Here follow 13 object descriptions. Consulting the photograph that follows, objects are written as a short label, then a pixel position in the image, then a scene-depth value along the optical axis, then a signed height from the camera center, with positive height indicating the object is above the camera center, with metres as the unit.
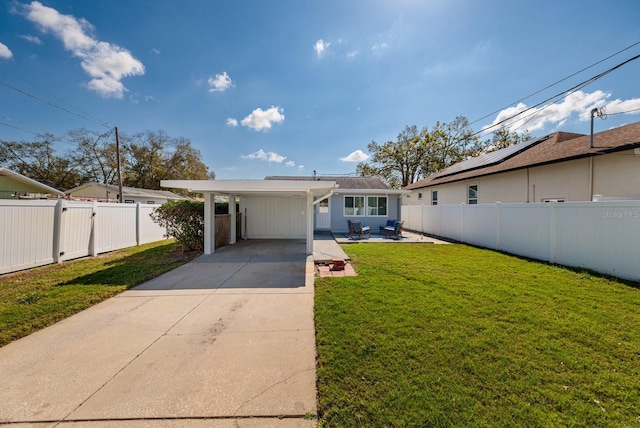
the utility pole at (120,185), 16.52 +2.07
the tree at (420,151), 27.84 +7.79
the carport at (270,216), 12.62 -0.03
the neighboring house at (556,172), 7.69 +1.91
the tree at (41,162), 25.75 +5.86
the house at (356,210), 14.65 +0.34
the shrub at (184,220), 8.94 -0.19
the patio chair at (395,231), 12.40 -0.79
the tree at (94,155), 28.39 +7.18
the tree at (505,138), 26.80 +8.72
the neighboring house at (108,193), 21.52 +2.01
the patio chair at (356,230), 12.08 -0.71
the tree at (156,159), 31.06 +7.47
